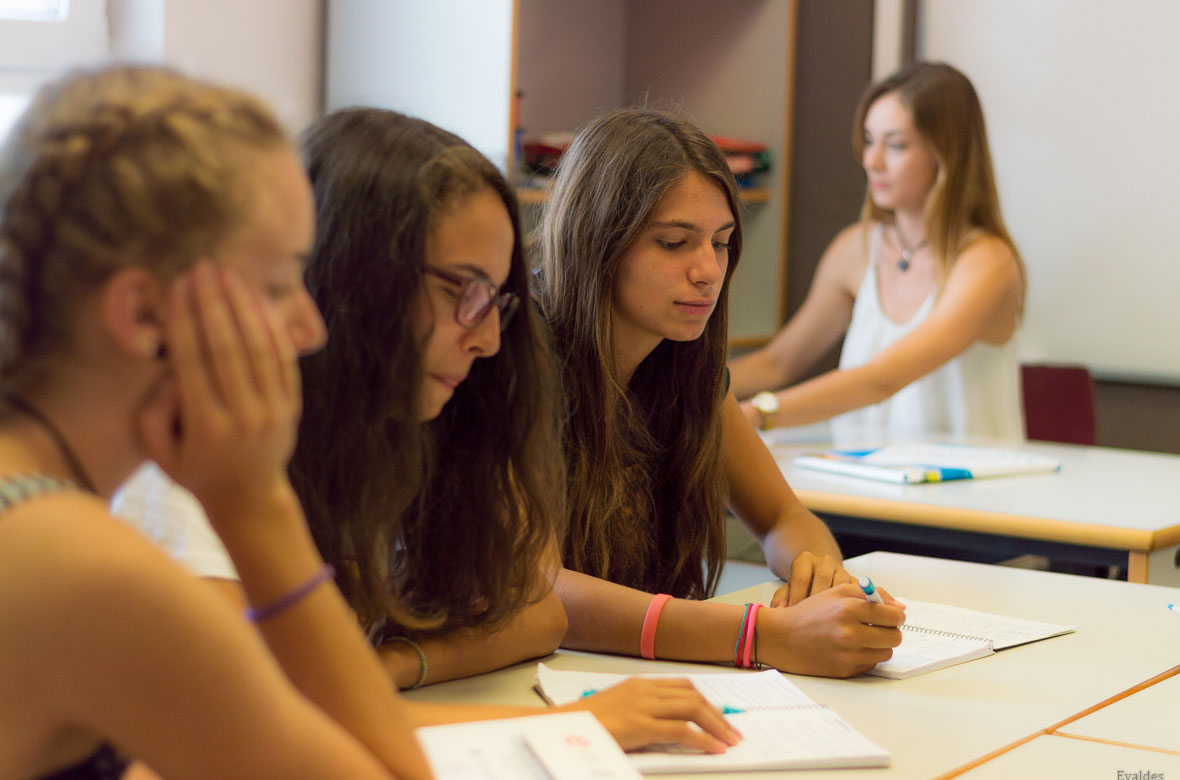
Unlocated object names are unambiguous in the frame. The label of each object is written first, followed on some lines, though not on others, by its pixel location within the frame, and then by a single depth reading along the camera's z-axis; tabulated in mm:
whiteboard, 3486
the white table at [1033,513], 2023
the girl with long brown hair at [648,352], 1688
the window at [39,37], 2643
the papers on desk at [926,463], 2361
